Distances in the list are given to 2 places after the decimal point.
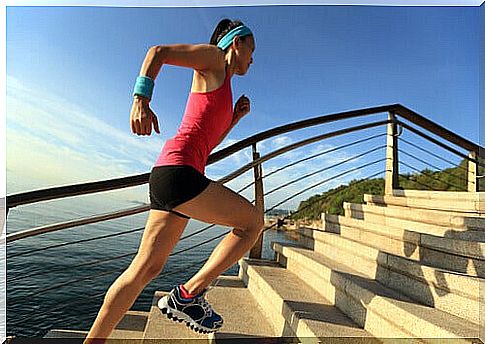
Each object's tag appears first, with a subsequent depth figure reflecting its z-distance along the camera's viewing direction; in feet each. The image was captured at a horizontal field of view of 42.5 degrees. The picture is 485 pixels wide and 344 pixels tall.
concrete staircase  6.70
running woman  5.82
